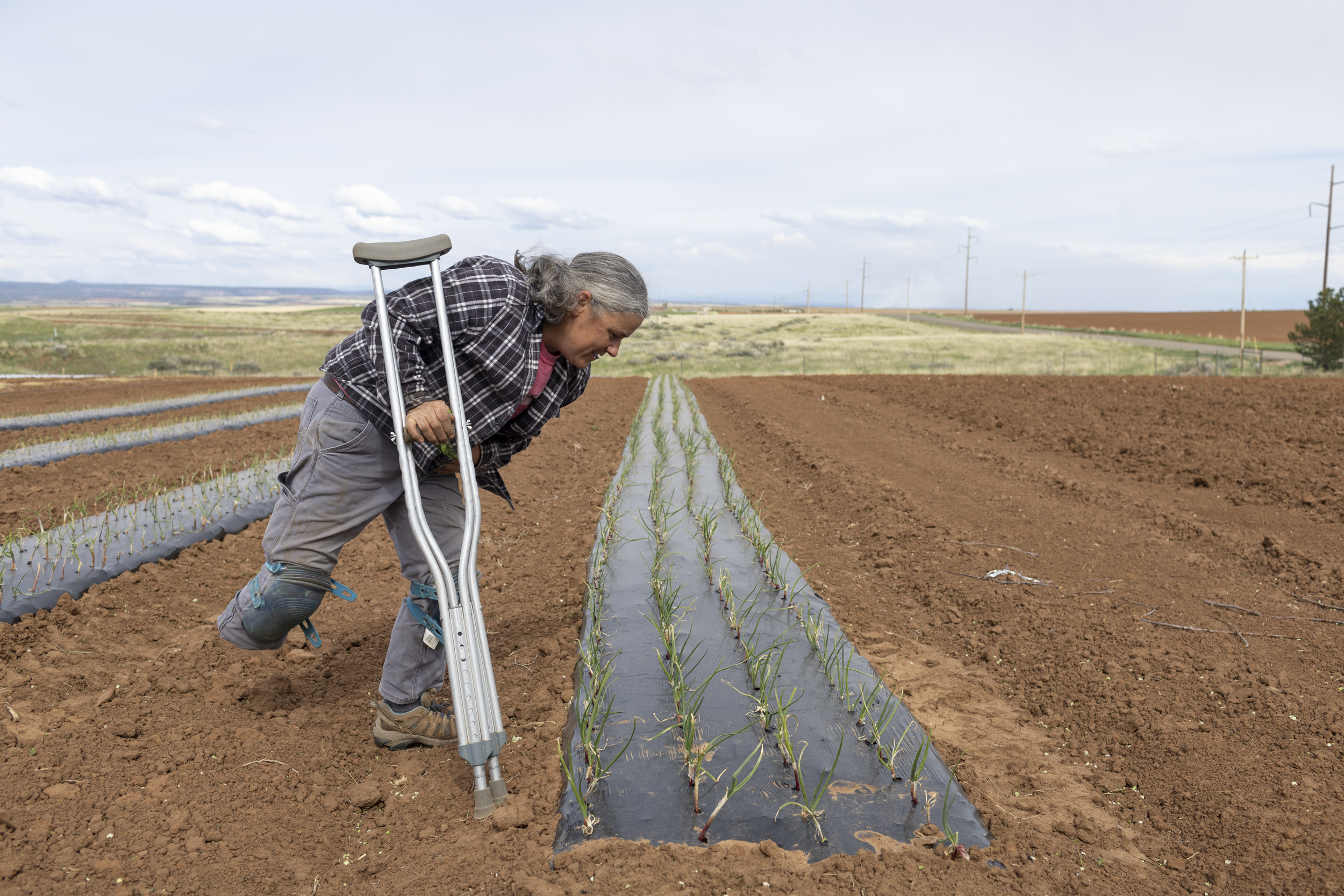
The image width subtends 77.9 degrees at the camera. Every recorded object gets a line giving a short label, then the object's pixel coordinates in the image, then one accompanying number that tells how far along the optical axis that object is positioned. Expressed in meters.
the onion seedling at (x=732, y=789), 2.18
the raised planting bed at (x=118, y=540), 3.80
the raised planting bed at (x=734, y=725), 2.33
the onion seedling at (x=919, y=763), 2.42
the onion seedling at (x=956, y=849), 2.16
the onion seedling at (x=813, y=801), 2.25
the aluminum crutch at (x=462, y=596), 2.25
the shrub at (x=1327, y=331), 18.64
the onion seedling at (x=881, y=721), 2.69
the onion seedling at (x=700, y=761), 2.38
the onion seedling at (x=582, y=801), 2.23
